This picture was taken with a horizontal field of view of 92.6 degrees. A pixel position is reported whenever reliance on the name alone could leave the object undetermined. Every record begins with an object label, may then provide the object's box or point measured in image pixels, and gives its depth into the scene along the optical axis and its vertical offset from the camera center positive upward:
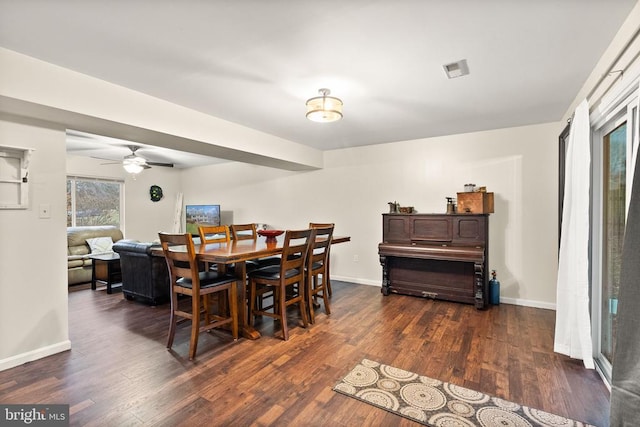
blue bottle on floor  3.89 -1.03
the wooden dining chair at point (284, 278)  2.88 -0.67
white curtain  2.21 -0.33
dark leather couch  3.84 -0.80
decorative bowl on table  3.35 -0.25
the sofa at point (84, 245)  4.97 -0.61
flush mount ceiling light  2.59 +0.89
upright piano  3.71 -0.56
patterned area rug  1.74 -1.19
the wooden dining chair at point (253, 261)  3.58 -0.61
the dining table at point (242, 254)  2.44 -0.36
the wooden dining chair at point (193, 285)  2.49 -0.64
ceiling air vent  2.24 +1.08
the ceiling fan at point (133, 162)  4.90 +0.79
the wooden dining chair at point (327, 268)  4.09 -0.75
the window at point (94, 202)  5.92 +0.19
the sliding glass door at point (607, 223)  2.06 -0.09
